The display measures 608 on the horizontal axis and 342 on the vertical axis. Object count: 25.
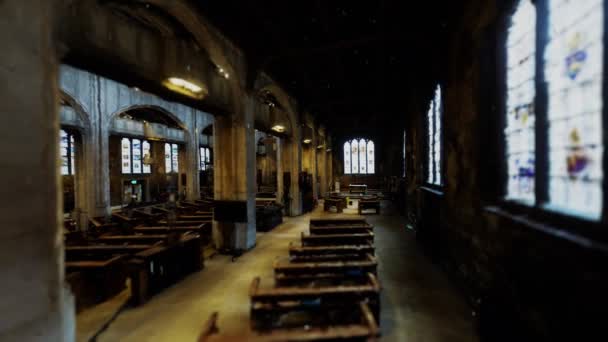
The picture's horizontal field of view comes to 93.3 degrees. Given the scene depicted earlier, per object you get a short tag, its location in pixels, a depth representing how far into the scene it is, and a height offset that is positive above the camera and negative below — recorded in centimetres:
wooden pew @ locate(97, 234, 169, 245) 618 -153
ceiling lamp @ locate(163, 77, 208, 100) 483 +146
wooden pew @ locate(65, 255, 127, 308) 441 -173
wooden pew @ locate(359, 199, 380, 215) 1299 -174
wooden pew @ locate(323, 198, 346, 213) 1332 -176
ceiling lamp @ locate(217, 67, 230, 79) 668 +222
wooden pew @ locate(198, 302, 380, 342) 238 -143
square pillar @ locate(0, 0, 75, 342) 240 -10
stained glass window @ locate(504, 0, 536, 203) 293 +66
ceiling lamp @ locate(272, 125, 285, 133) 1040 +145
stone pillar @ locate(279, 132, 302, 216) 1255 +17
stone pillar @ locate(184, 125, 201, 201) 1747 +6
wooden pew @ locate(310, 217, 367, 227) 678 -131
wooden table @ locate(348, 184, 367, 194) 2181 -181
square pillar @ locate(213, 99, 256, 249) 723 -4
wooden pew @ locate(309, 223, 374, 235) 603 -133
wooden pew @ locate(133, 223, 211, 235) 699 -151
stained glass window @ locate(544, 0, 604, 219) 204 +47
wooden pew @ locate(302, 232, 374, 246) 544 -142
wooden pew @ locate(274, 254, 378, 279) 390 -139
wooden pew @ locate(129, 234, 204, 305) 445 -171
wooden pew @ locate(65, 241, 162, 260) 535 -153
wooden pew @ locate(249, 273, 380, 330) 306 -147
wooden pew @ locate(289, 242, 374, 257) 470 -137
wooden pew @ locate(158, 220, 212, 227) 772 -149
